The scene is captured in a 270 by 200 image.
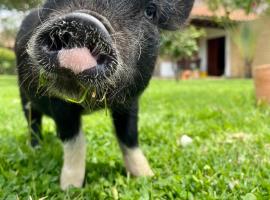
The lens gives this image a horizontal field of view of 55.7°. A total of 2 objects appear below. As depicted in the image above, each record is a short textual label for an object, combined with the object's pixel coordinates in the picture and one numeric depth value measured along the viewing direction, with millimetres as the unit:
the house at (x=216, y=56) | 11588
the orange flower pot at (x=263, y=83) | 2795
